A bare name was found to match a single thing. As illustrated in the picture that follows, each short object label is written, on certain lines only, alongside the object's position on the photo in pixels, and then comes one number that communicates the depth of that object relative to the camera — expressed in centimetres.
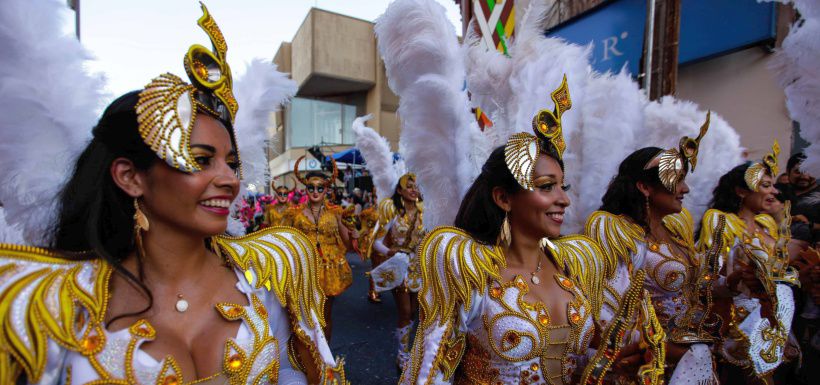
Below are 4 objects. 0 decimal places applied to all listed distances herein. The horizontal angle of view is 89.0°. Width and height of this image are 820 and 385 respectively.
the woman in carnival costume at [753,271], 231
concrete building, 1938
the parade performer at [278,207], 572
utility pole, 441
